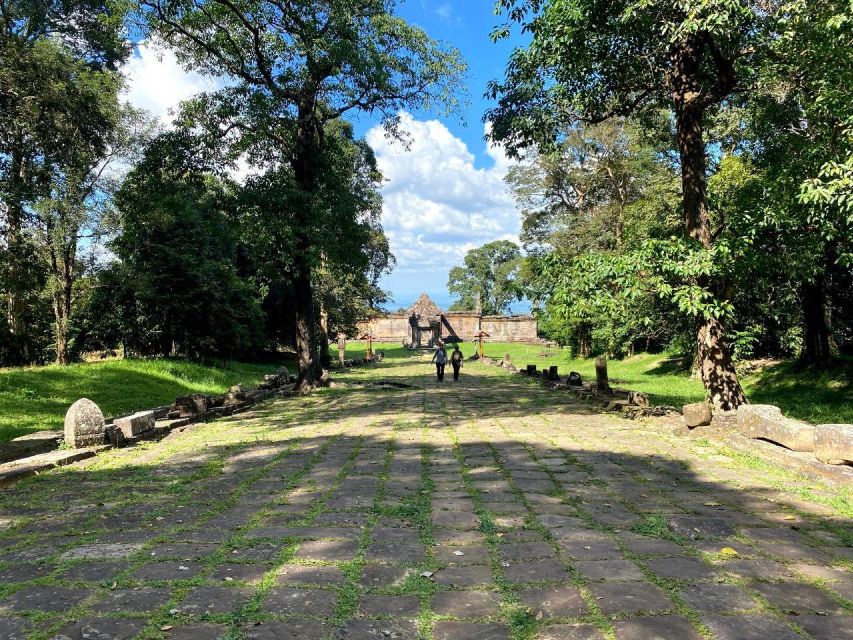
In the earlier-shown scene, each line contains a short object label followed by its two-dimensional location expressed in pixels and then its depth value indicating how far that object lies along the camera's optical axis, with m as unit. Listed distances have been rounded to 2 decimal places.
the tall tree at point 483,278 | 63.50
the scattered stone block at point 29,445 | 6.80
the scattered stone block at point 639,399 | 10.35
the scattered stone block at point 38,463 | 5.87
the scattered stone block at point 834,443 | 5.29
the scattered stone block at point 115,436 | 7.59
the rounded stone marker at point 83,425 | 7.19
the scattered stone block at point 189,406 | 10.10
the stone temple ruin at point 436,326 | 46.31
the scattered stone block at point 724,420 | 7.46
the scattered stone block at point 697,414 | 7.84
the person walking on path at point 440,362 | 18.62
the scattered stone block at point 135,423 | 7.97
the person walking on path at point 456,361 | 19.08
